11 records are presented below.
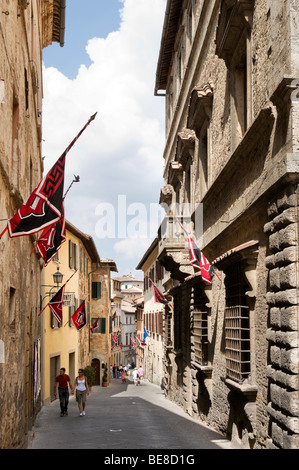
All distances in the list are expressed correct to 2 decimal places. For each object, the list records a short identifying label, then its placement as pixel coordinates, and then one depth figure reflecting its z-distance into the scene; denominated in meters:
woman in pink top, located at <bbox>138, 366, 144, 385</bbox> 37.39
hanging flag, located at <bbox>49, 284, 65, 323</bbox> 16.02
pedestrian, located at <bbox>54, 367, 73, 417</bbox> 15.77
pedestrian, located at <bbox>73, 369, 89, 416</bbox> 15.51
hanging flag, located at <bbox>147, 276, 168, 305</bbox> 23.72
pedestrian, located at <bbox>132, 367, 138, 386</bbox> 37.09
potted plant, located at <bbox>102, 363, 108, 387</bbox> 40.66
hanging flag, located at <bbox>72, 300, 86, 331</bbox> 22.25
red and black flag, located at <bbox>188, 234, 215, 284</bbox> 11.62
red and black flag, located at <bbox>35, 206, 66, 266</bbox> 11.85
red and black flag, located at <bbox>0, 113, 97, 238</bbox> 7.46
